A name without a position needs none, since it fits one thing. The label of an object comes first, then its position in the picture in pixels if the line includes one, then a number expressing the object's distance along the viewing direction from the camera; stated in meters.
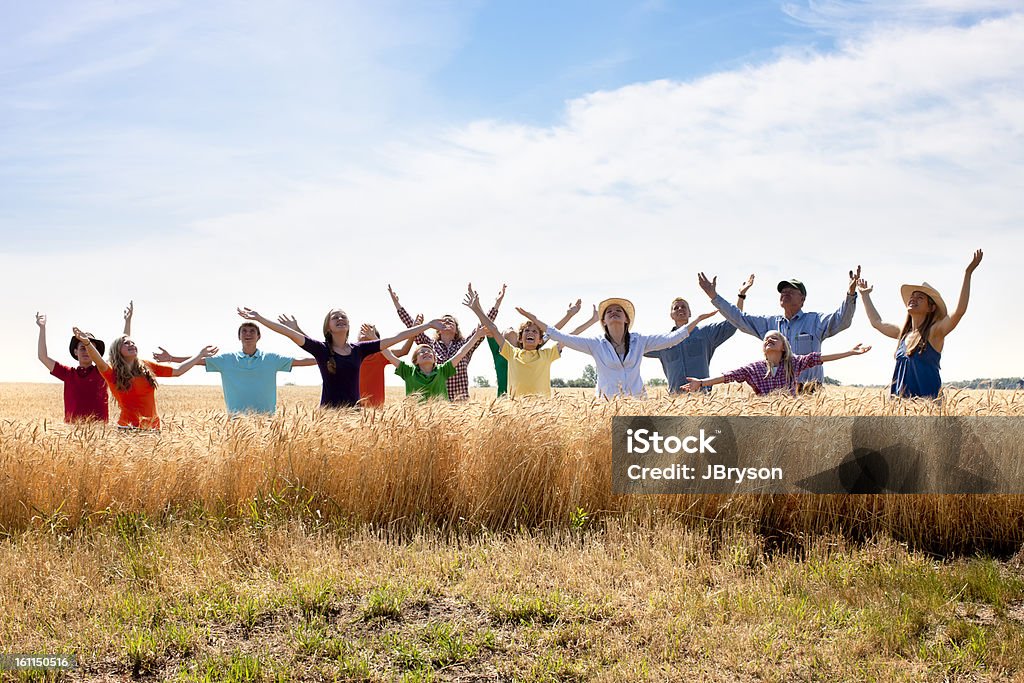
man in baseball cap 9.14
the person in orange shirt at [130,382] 8.35
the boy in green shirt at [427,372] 9.25
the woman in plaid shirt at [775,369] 8.33
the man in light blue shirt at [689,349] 10.26
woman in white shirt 8.71
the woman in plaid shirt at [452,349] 9.62
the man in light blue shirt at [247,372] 8.99
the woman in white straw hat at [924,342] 8.12
